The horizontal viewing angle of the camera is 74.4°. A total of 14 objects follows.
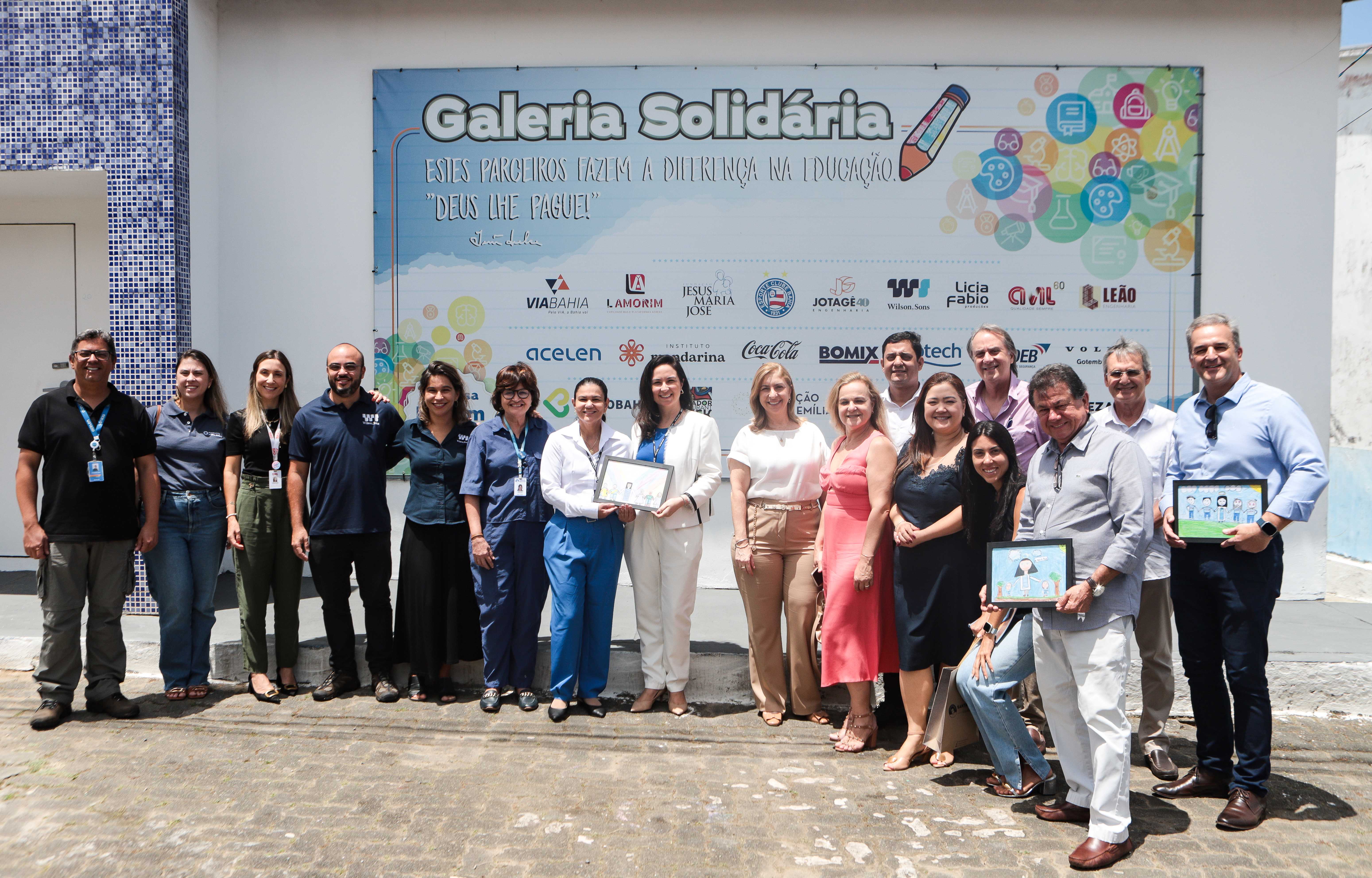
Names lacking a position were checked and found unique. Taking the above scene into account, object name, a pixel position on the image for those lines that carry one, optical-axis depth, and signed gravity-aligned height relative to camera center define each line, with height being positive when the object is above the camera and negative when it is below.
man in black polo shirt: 4.55 -0.54
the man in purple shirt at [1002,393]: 4.30 +0.11
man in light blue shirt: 3.52 -0.59
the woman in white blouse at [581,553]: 4.69 -0.73
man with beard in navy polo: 4.79 -0.50
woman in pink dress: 4.32 -0.81
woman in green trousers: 4.85 -0.52
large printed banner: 6.67 +1.47
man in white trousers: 3.25 -0.66
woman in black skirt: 4.84 -0.69
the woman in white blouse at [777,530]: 4.62 -0.59
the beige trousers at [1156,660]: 4.18 -1.13
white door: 7.22 +0.77
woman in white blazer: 4.76 -0.63
